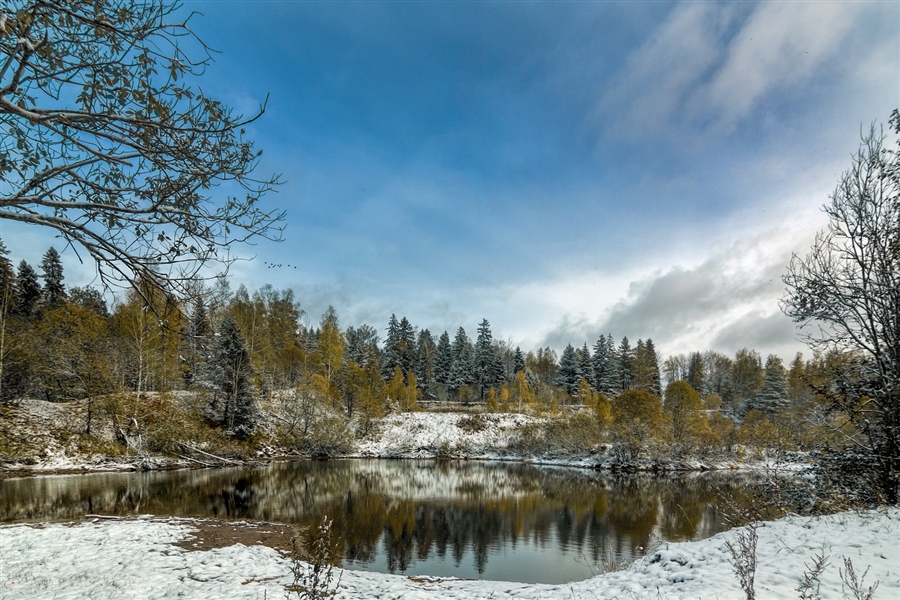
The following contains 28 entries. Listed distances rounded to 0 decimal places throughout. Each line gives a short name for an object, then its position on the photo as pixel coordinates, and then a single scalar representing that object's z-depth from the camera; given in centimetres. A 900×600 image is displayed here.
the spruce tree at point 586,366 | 7088
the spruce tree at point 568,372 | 7069
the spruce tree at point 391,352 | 6444
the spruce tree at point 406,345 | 6575
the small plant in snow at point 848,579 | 475
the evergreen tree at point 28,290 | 3566
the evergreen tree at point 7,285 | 1841
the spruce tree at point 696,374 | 7675
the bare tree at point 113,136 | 286
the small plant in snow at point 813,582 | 335
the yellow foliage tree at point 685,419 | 3547
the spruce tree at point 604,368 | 6956
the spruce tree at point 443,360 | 6981
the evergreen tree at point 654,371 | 6769
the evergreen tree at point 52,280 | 4156
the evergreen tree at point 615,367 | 7044
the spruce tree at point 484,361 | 6619
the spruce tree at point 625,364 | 7206
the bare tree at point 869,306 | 845
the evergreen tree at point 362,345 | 6406
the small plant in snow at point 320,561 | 270
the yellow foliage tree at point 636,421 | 3350
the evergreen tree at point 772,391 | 5247
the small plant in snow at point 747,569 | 303
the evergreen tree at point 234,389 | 3266
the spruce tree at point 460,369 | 6719
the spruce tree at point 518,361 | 7688
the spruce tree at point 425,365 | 6762
